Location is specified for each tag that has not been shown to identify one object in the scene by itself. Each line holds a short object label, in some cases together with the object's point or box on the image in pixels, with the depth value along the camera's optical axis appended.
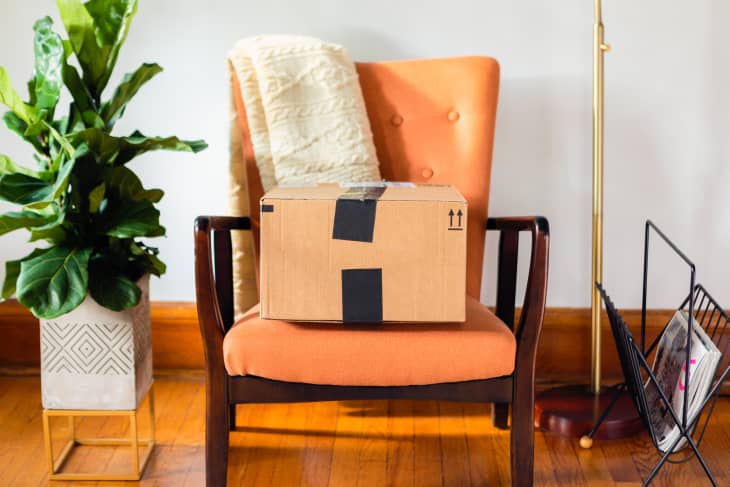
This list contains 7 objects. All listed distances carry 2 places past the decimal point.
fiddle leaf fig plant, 1.61
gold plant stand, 1.74
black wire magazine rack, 1.59
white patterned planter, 1.71
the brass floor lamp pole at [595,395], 1.95
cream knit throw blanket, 1.89
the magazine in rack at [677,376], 1.59
